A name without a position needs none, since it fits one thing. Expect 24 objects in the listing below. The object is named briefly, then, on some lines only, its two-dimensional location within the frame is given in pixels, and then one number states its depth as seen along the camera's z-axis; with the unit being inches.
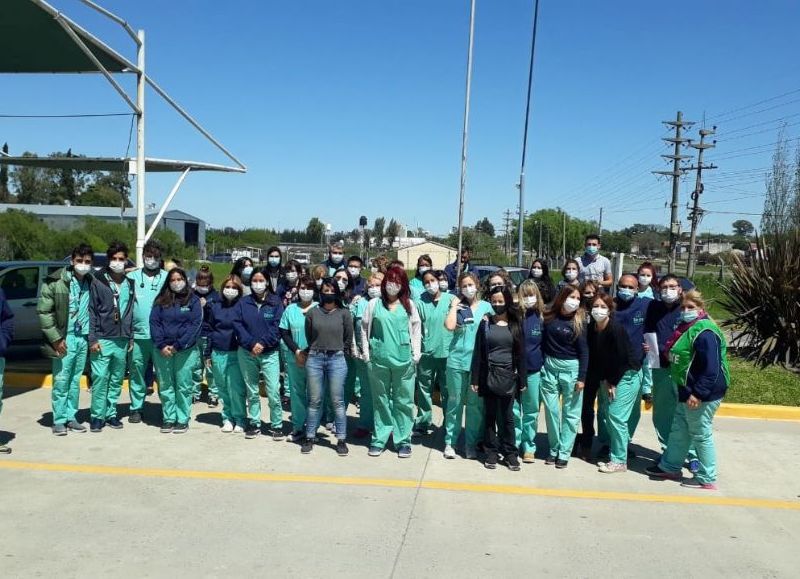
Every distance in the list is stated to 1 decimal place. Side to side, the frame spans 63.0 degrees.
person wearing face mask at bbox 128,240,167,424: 276.2
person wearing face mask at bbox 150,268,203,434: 266.5
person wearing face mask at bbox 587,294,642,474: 231.0
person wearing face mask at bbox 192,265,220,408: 289.7
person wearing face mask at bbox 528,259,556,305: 346.6
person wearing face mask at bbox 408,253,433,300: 306.0
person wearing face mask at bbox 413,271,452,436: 261.0
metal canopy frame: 348.2
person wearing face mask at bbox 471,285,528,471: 229.9
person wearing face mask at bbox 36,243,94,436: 257.0
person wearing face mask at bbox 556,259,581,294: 344.4
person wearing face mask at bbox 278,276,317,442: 251.9
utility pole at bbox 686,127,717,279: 1389.0
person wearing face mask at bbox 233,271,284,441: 262.7
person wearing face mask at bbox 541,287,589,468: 231.3
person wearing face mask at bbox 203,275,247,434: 268.1
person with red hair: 240.5
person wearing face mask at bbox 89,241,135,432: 265.1
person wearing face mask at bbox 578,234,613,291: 360.2
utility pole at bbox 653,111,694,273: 1296.8
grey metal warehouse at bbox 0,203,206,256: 2402.8
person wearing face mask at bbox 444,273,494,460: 240.4
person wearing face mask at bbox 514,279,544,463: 235.0
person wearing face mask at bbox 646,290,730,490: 212.8
